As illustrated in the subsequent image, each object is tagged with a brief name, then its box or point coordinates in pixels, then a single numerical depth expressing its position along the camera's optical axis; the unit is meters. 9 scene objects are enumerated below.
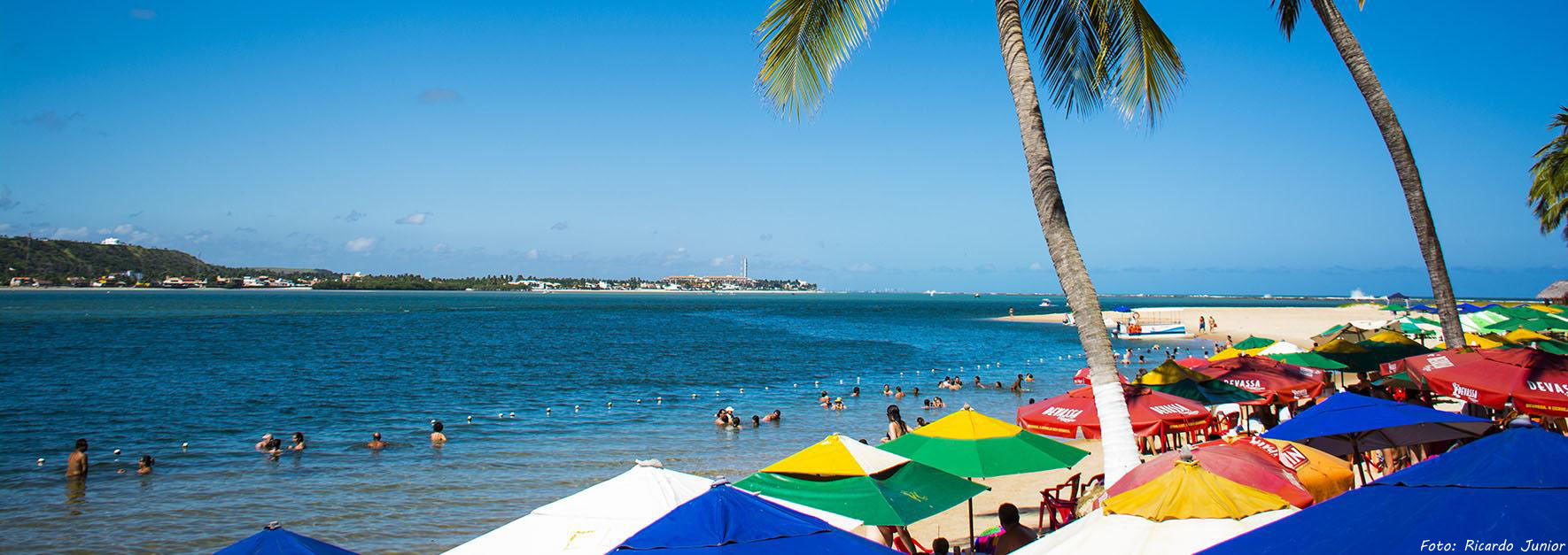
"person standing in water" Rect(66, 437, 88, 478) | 16.47
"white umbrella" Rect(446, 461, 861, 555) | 6.57
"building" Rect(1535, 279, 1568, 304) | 58.31
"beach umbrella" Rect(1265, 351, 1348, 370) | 16.78
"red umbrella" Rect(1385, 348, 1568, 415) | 9.19
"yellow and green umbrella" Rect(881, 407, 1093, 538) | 9.07
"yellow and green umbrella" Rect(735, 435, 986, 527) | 7.30
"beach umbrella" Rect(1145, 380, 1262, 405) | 12.41
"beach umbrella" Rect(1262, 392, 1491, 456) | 8.44
